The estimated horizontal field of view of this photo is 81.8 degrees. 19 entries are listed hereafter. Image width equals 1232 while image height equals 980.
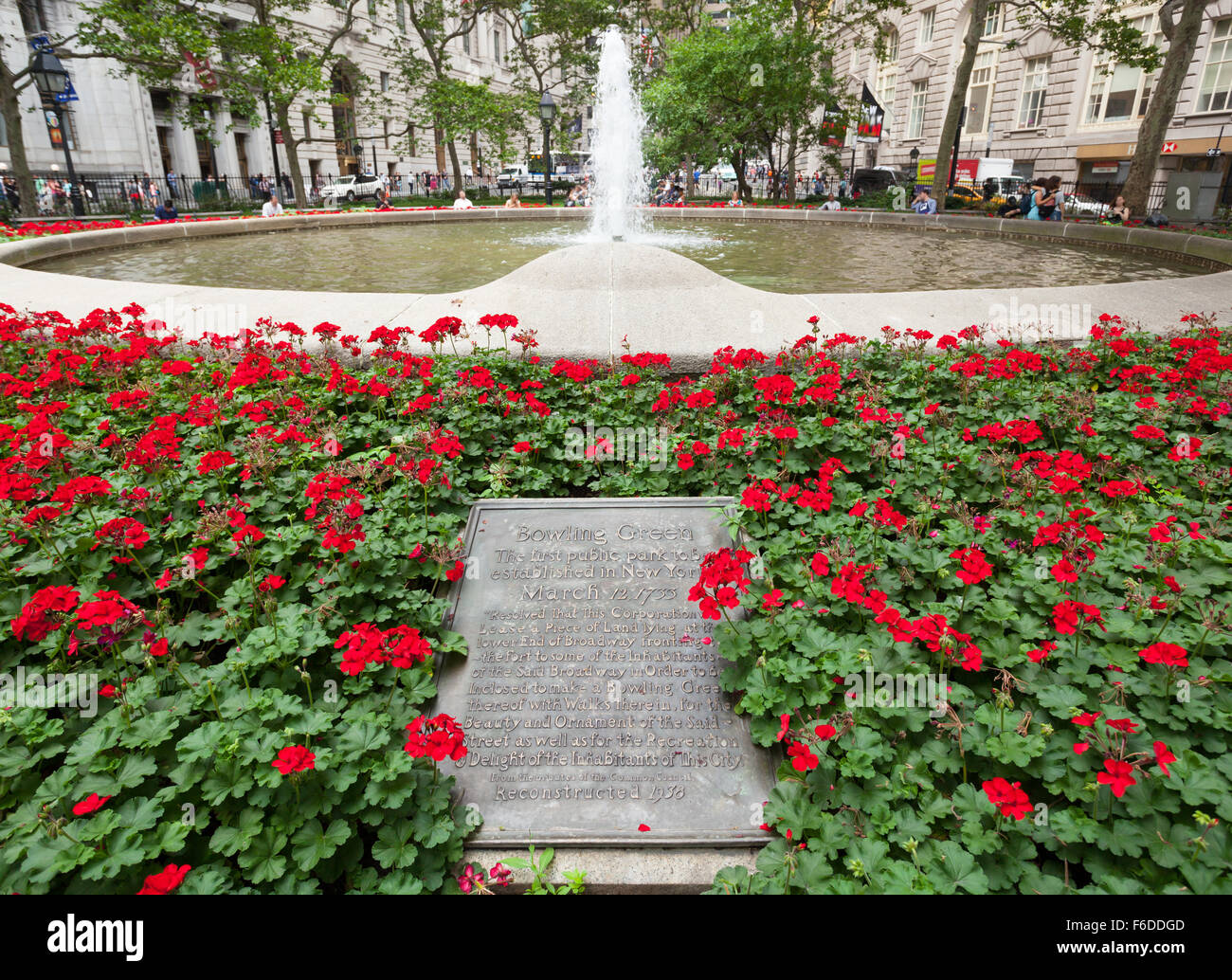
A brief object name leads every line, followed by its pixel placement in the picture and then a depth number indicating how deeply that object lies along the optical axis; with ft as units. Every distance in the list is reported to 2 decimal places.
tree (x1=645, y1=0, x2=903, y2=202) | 79.05
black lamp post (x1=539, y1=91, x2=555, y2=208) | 78.64
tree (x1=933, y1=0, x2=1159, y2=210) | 63.05
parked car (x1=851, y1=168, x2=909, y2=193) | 104.88
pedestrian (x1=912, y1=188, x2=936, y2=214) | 65.16
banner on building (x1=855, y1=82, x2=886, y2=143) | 93.35
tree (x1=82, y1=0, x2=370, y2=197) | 58.08
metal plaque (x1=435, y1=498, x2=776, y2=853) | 7.99
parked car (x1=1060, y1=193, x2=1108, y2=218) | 75.10
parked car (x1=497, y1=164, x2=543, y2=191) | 127.75
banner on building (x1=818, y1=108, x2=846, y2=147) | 87.76
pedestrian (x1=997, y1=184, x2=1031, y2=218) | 64.59
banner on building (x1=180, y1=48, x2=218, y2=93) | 64.34
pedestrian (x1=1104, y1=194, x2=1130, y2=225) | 55.06
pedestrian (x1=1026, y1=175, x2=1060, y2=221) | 58.95
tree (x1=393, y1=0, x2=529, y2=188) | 86.79
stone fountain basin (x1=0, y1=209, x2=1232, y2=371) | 17.99
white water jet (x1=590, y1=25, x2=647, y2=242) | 66.08
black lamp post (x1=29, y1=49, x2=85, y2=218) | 51.39
